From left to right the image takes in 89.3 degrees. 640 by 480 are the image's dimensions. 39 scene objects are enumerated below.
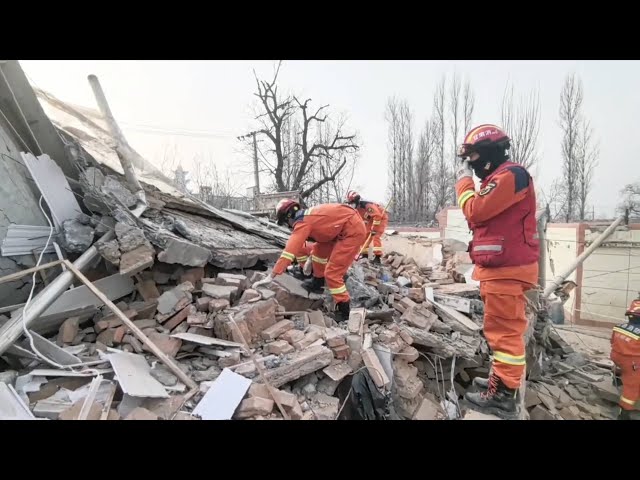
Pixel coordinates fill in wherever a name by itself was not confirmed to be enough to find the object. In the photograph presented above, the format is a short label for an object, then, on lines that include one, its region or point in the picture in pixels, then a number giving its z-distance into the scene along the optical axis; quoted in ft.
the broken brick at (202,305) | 10.49
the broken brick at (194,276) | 11.60
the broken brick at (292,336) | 9.85
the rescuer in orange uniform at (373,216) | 23.26
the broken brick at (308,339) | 9.52
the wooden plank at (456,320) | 13.34
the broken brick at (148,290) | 10.66
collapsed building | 7.39
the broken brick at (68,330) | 8.75
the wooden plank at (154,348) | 7.87
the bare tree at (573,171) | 64.03
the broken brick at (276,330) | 9.98
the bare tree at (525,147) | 62.44
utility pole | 65.10
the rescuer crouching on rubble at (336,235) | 12.42
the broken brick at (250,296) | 10.97
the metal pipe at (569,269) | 16.05
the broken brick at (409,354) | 10.67
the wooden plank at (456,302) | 14.69
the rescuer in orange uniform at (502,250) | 7.43
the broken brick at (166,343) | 8.72
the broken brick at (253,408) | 7.05
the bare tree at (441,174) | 77.92
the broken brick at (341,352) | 9.49
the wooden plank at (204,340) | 8.99
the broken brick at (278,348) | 9.21
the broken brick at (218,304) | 10.30
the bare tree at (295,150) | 63.00
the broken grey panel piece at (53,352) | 7.96
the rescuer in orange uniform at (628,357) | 11.46
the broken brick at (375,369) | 8.95
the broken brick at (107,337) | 8.95
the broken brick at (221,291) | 10.92
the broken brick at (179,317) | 9.85
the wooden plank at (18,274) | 7.76
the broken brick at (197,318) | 9.84
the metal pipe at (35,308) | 7.63
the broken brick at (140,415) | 6.51
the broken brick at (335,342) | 9.63
